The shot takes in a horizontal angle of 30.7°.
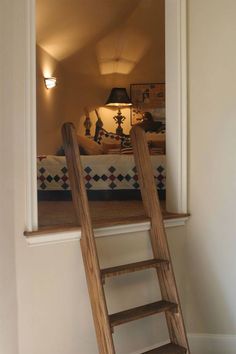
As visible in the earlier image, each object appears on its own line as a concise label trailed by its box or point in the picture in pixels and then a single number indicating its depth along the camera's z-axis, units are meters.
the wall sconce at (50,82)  5.71
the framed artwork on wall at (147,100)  6.42
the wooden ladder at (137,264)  2.07
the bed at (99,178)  3.96
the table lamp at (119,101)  6.39
